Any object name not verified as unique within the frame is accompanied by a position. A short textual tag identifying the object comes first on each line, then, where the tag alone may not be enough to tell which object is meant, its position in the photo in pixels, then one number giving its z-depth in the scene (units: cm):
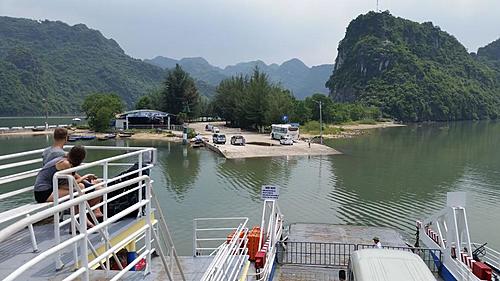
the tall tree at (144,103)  10104
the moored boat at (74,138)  6448
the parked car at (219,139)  5621
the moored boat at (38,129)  8125
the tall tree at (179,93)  8831
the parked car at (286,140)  5425
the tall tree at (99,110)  7788
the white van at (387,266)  646
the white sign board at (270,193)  1183
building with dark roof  8031
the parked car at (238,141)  5366
